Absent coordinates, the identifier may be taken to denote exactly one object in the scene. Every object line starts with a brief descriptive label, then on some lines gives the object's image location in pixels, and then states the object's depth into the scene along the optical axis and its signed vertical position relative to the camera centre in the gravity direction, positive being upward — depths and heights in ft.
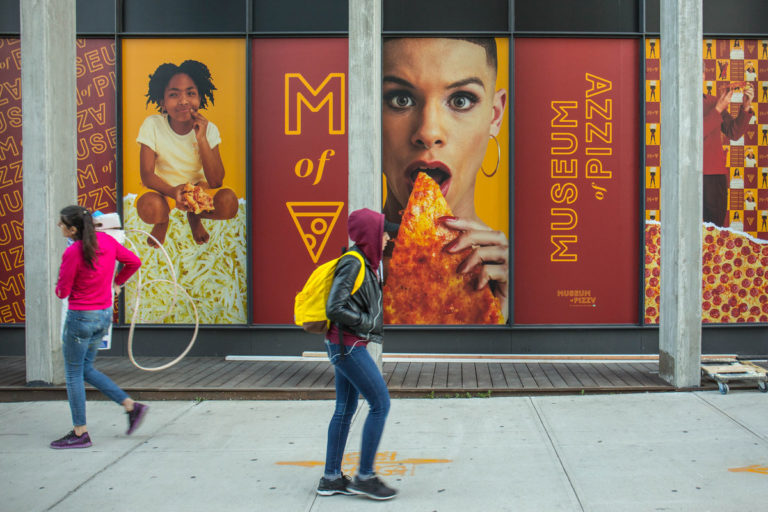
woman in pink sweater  19.01 -1.48
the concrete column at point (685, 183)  24.64 +2.17
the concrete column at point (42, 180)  24.99 +2.32
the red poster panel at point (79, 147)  30.89 +4.28
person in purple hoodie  14.97 -2.17
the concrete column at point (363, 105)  25.46 +4.97
